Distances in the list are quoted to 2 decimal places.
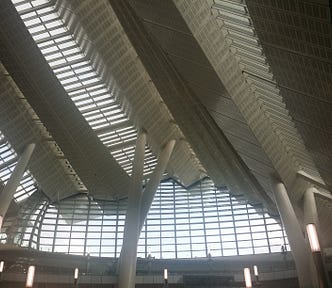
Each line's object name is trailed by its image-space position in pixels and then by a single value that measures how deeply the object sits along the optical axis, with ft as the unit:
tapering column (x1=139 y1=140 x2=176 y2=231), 85.56
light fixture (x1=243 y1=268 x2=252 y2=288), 31.81
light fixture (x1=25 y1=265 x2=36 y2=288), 25.35
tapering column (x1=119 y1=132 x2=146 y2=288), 70.49
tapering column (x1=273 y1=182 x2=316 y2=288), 67.51
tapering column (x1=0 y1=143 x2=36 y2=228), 85.51
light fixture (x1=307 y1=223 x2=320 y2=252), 18.51
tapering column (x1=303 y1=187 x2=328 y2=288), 17.51
